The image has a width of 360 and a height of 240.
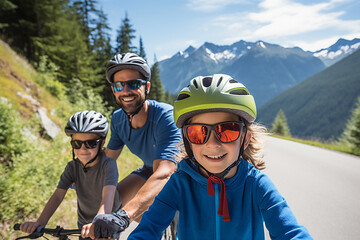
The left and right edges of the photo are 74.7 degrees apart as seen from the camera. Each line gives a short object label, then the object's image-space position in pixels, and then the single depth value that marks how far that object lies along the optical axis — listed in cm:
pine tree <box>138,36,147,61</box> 3415
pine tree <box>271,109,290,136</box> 4938
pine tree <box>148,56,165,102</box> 3974
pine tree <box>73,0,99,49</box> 2858
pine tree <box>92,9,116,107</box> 2483
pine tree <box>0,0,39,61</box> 1599
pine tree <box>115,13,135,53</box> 2814
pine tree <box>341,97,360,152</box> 1596
